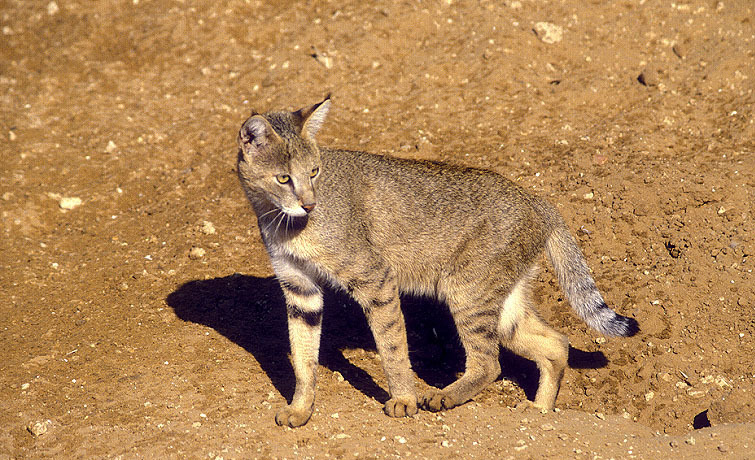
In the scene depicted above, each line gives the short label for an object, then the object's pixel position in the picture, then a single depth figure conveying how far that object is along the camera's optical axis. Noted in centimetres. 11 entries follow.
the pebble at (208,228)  1466
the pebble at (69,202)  1571
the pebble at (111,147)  1731
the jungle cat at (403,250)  978
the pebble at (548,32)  1755
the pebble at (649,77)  1622
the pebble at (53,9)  2214
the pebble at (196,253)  1414
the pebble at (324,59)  1816
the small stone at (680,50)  1675
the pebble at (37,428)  995
